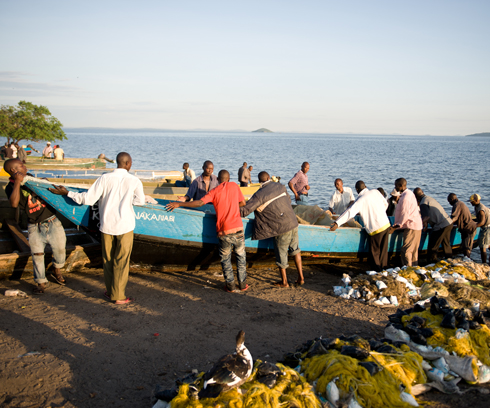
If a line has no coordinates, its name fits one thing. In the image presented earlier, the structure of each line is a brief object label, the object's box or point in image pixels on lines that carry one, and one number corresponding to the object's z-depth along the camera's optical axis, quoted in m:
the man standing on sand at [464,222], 8.59
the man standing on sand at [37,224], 5.56
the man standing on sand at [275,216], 6.28
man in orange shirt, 6.01
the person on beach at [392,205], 9.76
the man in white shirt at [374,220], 6.96
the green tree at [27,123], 32.22
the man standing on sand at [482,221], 8.95
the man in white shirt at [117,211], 5.27
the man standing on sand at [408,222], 7.43
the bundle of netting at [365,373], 3.36
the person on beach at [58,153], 23.31
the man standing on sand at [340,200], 9.22
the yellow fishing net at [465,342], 4.03
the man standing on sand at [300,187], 10.78
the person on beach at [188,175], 15.78
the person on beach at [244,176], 16.30
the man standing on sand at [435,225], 8.38
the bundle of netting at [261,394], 3.07
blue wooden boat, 6.25
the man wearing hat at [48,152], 24.38
